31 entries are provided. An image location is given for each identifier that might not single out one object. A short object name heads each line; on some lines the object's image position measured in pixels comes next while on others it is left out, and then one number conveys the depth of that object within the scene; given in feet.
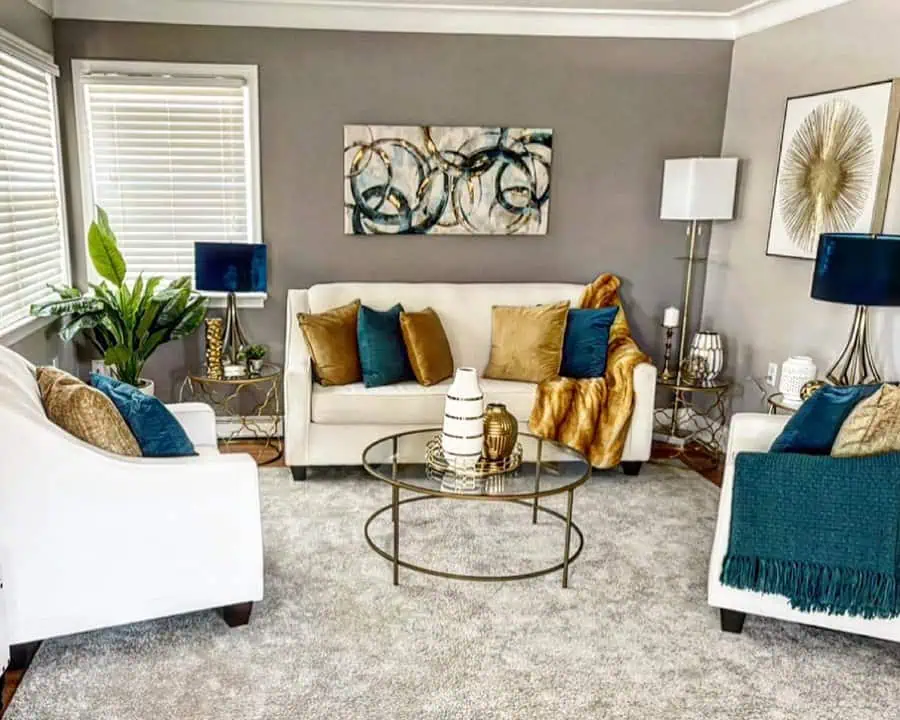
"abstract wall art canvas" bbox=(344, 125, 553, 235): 14.28
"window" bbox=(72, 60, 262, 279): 13.61
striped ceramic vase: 9.15
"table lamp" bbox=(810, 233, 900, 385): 9.62
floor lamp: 13.64
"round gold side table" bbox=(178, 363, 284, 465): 14.76
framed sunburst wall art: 11.06
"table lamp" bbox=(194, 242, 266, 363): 12.72
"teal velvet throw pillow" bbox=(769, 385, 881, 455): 8.07
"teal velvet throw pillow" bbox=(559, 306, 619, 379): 13.51
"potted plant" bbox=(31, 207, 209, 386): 12.62
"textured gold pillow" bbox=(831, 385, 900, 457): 7.70
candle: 14.44
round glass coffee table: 8.75
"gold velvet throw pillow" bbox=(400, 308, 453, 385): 12.94
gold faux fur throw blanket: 12.66
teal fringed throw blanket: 7.66
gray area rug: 7.17
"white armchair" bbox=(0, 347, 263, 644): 7.06
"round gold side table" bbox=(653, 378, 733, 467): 14.96
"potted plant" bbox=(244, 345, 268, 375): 13.47
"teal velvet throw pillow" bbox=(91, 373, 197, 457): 7.97
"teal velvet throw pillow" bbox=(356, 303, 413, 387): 12.78
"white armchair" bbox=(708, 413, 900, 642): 7.96
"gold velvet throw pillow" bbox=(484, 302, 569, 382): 13.38
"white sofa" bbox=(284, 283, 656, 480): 12.36
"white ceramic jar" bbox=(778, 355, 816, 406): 11.55
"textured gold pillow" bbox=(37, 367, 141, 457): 7.59
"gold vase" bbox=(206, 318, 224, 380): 13.26
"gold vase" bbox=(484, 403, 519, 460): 9.57
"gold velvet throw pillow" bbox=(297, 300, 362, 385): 12.64
